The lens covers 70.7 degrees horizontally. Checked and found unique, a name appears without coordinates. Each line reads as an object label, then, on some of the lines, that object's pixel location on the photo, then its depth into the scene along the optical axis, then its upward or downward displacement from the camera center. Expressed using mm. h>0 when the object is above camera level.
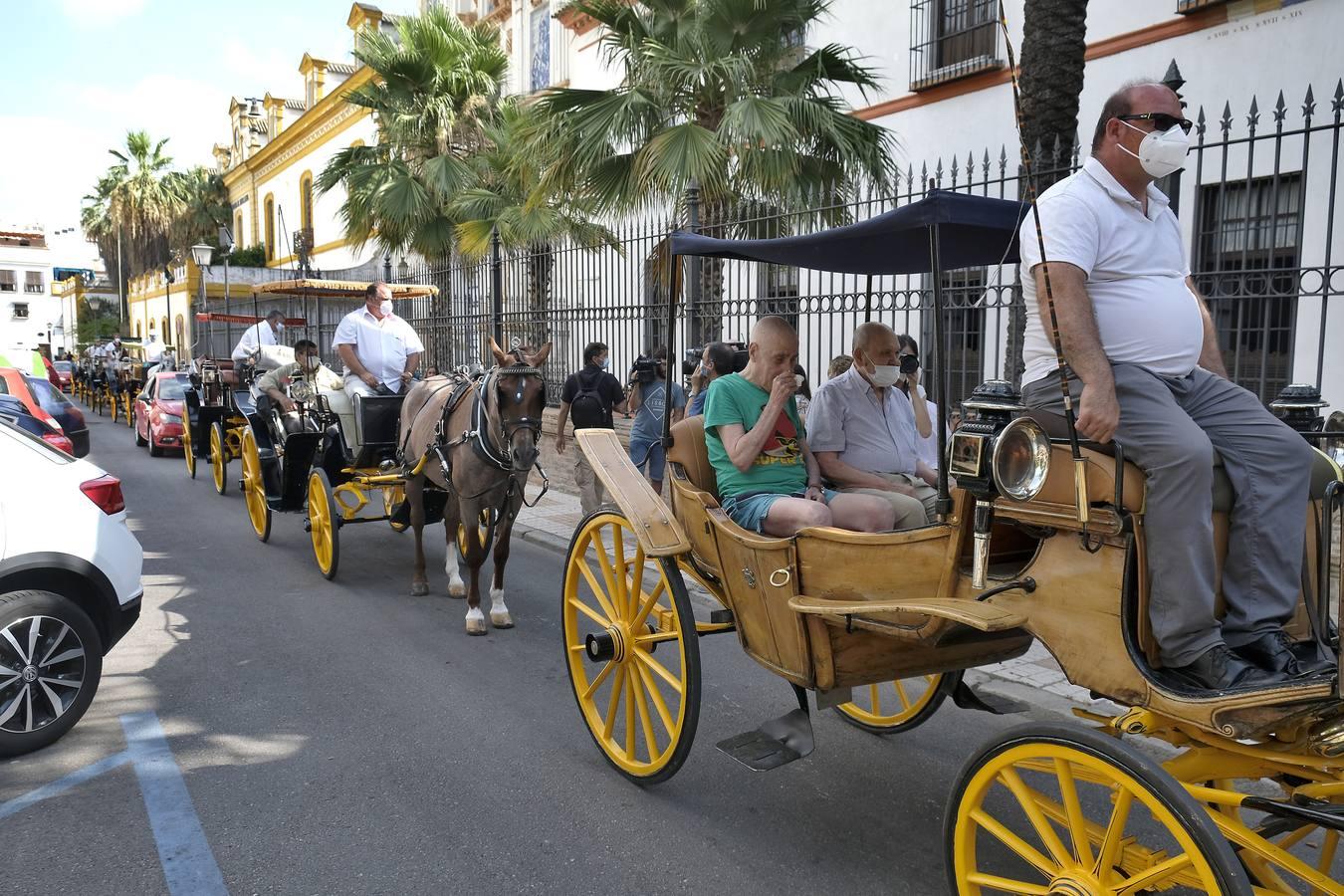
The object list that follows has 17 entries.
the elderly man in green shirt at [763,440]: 3754 -419
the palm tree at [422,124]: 16578 +3881
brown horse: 6312 -753
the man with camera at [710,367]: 7254 -219
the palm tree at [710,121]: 9555 +2299
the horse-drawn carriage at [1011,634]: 2168 -864
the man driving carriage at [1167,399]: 2330 -160
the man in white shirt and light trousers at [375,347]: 8305 -78
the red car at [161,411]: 16641 -1309
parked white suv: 4238 -1172
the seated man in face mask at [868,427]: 4305 -402
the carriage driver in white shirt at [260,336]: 13344 +27
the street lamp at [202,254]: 31203 +2775
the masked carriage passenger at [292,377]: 8680 -394
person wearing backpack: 9320 -612
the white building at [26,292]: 75750 +3822
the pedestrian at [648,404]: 8475 -585
